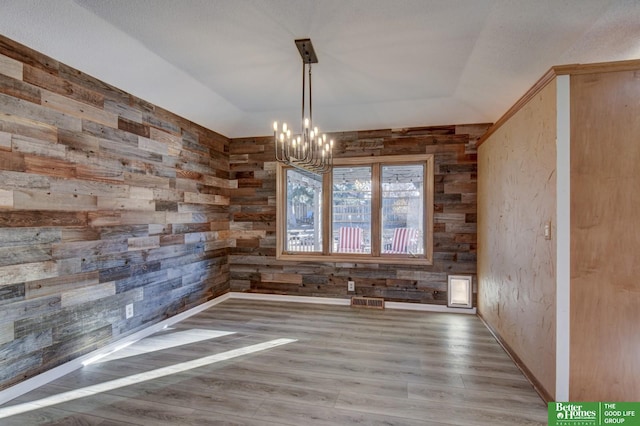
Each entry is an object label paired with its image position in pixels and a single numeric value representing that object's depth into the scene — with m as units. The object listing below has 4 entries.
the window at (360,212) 4.14
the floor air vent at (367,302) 4.06
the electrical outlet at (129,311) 2.94
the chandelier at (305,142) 2.40
